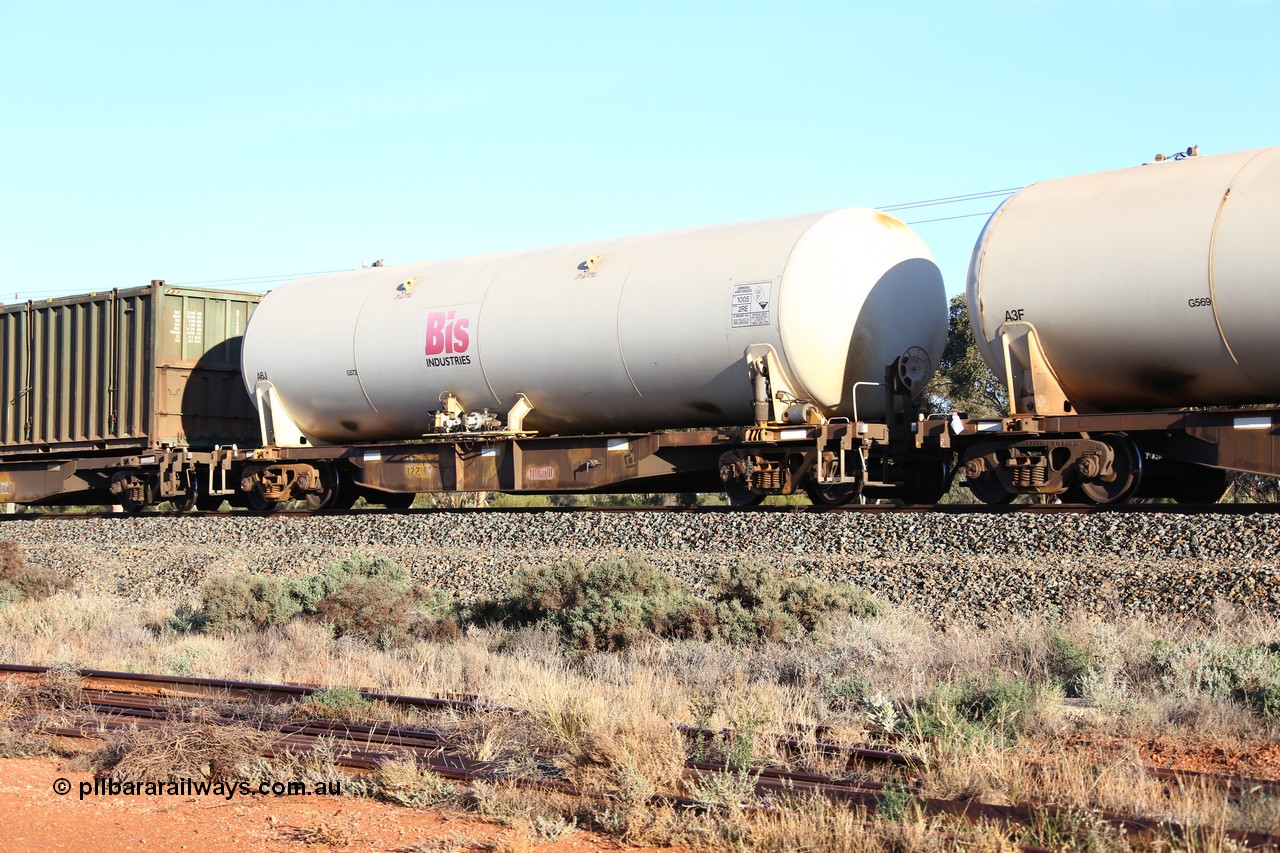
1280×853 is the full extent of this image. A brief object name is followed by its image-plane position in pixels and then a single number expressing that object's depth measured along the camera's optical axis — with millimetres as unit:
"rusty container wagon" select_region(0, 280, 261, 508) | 21703
